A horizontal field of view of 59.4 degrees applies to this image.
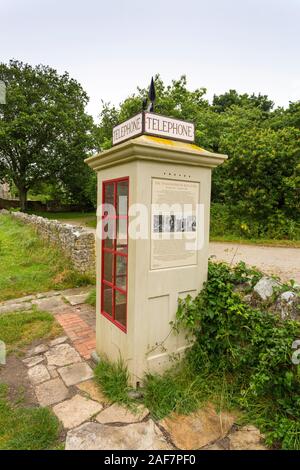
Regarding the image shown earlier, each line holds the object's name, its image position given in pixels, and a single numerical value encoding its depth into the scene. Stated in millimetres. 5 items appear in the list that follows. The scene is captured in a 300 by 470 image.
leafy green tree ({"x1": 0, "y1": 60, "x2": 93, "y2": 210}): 19781
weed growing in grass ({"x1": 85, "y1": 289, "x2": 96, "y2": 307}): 5059
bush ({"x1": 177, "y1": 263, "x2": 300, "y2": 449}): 2086
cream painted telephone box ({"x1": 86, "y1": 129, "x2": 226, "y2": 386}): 2408
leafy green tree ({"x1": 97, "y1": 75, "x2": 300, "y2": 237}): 9648
